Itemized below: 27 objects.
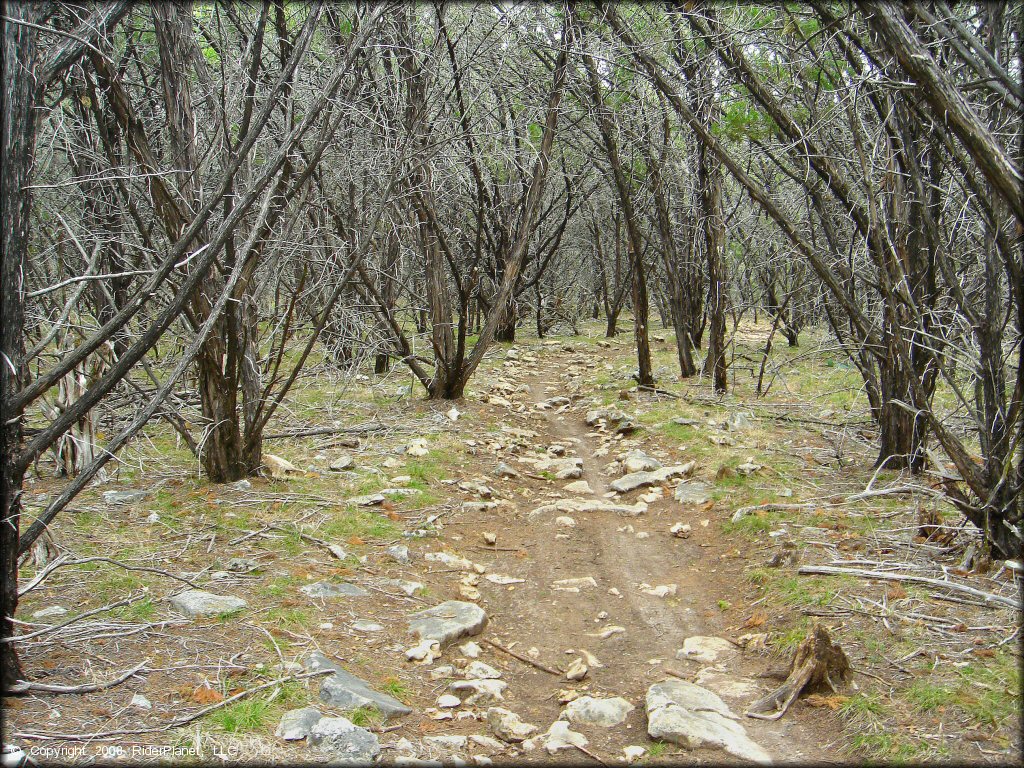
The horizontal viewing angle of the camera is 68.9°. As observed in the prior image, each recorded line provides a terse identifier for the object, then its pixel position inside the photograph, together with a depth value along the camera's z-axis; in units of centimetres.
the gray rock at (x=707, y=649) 372
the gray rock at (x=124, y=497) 529
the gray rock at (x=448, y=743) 288
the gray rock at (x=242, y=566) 421
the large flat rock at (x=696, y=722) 290
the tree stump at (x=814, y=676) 312
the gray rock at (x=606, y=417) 877
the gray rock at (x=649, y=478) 652
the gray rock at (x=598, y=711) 314
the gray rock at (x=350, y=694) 300
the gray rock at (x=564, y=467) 705
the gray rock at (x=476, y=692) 332
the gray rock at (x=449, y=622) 385
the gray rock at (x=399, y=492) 589
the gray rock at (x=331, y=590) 407
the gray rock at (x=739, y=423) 798
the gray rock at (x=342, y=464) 638
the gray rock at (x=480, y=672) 354
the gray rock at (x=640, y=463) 688
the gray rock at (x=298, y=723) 269
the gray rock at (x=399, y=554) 478
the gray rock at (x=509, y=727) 301
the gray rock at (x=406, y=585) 436
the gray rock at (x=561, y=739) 294
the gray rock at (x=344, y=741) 265
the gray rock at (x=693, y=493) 601
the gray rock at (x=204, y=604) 359
